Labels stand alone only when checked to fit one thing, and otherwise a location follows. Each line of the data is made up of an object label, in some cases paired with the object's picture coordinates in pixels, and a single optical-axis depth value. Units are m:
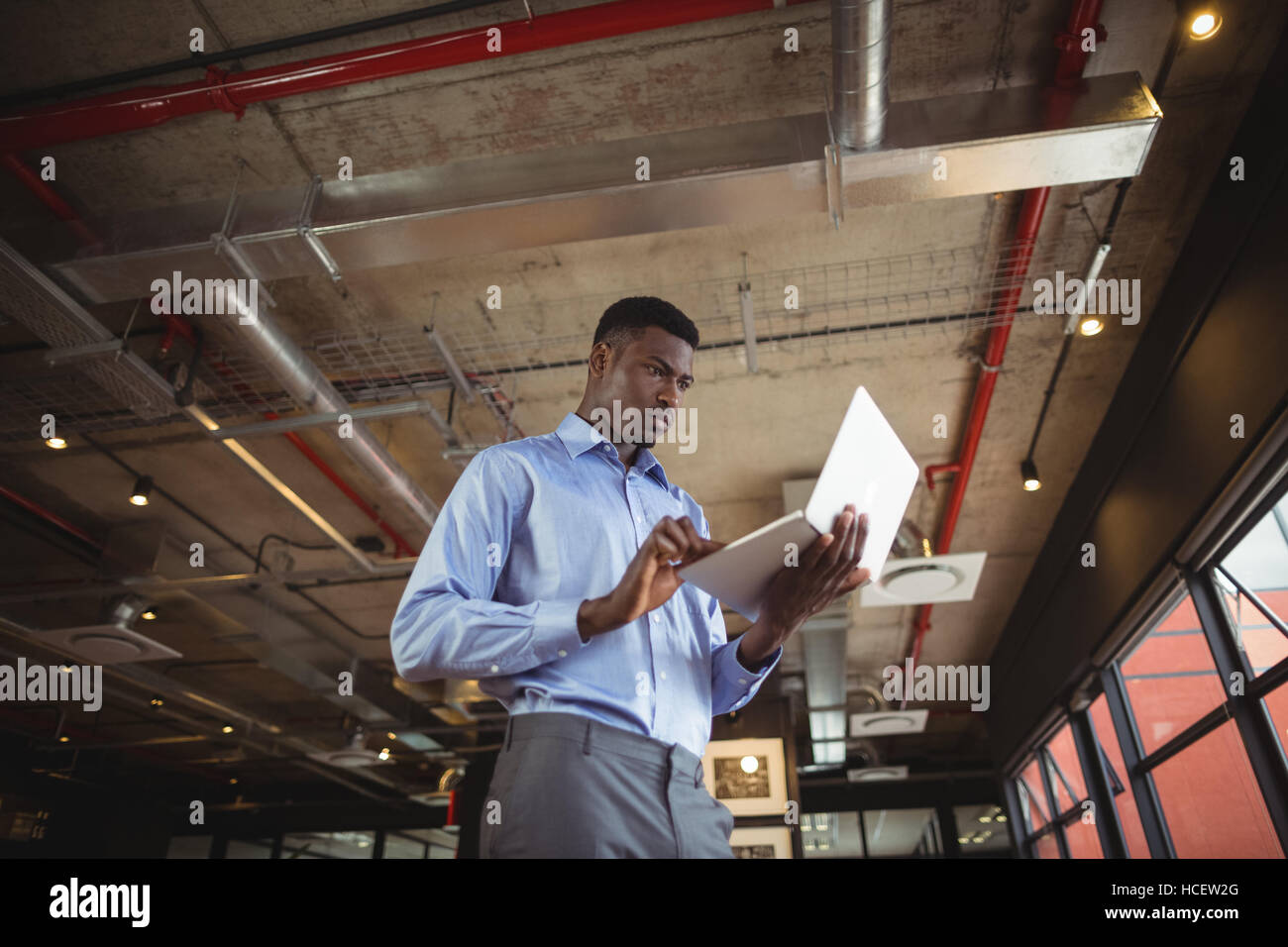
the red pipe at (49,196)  2.69
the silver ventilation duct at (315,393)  2.94
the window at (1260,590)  2.74
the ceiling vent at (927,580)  4.00
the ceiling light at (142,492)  4.40
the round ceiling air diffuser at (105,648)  4.77
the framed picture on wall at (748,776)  6.73
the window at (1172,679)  3.43
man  0.81
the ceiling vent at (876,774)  8.16
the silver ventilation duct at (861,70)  1.94
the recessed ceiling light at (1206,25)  2.36
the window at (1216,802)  3.11
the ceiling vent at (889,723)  6.79
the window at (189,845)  10.99
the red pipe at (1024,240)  2.35
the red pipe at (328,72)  2.26
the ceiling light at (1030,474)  4.35
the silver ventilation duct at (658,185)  2.33
